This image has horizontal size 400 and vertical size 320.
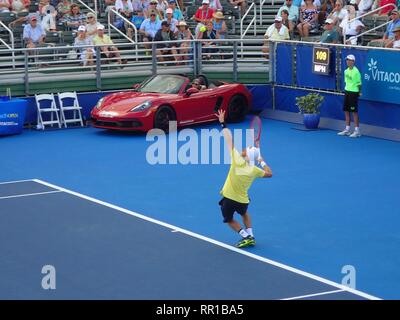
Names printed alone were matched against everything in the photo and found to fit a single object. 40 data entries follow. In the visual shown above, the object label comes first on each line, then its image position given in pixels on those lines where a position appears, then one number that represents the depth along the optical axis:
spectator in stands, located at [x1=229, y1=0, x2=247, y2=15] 35.03
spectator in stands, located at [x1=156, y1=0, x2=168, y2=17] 33.75
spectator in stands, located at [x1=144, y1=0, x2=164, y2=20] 32.41
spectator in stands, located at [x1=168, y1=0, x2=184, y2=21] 33.72
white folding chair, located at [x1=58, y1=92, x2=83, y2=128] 28.64
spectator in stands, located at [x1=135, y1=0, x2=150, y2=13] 33.97
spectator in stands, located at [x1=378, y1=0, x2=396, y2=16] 31.05
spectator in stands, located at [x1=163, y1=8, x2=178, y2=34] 32.19
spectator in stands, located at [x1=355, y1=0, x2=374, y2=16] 31.44
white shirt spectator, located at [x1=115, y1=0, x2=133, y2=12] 33.47
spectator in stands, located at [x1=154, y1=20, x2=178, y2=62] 30.81
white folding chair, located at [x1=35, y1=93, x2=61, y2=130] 28.30
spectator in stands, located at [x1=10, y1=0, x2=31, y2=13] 32.84
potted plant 27.59
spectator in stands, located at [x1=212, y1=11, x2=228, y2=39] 32.38
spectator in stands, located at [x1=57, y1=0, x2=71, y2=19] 33.00
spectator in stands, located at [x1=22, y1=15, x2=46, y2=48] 30.81
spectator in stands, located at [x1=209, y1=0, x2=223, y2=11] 34.18
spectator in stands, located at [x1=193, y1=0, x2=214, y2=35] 33.06
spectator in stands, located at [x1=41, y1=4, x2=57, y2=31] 31.83
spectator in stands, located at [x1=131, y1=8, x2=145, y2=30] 33.12
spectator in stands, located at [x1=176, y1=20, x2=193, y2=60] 30.83
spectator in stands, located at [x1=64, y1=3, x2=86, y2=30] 32.56
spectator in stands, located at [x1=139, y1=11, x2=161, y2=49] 31.78
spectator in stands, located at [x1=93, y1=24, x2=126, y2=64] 29.97
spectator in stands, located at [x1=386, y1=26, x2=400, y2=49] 26.84
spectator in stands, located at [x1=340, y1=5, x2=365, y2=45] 30.25
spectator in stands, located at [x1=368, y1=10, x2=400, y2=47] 28.23
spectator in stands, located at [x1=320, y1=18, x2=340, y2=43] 29.20
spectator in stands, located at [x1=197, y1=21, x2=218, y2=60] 31.09
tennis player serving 16.16
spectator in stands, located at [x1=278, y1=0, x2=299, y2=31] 32.56
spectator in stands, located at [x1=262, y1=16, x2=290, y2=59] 30.70
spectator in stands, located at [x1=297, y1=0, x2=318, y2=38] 32.06
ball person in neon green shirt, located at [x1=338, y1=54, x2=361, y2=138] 26.19
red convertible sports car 27.02
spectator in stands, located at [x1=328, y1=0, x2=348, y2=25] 31.14
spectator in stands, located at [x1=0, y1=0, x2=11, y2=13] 32.94
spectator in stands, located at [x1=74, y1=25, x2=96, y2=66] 29.53
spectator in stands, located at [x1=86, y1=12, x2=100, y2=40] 30.83
